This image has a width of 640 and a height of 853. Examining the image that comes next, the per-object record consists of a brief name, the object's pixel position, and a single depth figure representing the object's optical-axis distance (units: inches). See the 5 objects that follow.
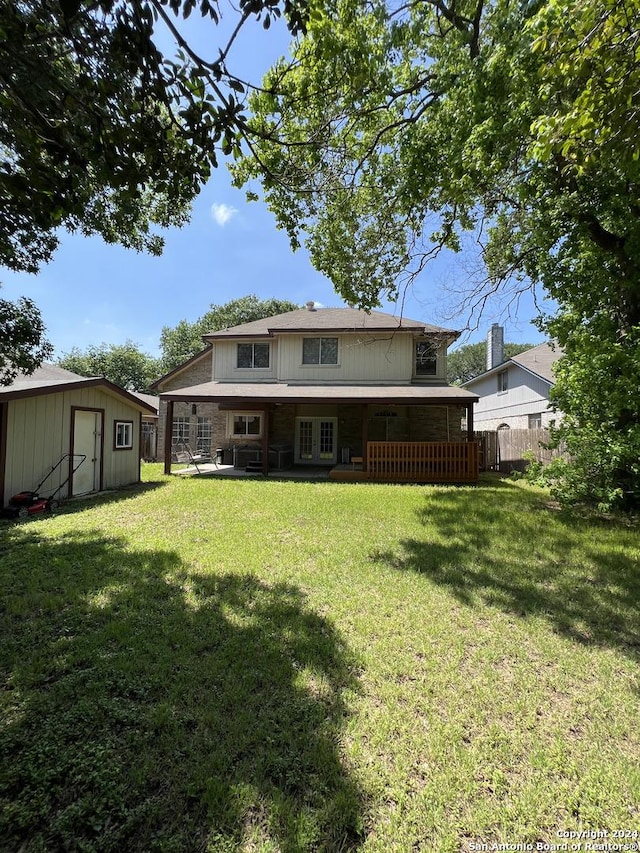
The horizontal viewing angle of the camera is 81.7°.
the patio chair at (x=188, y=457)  648.5
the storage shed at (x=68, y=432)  320.2
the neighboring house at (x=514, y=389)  633.0
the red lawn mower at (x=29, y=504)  307.7
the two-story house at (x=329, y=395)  500.4
